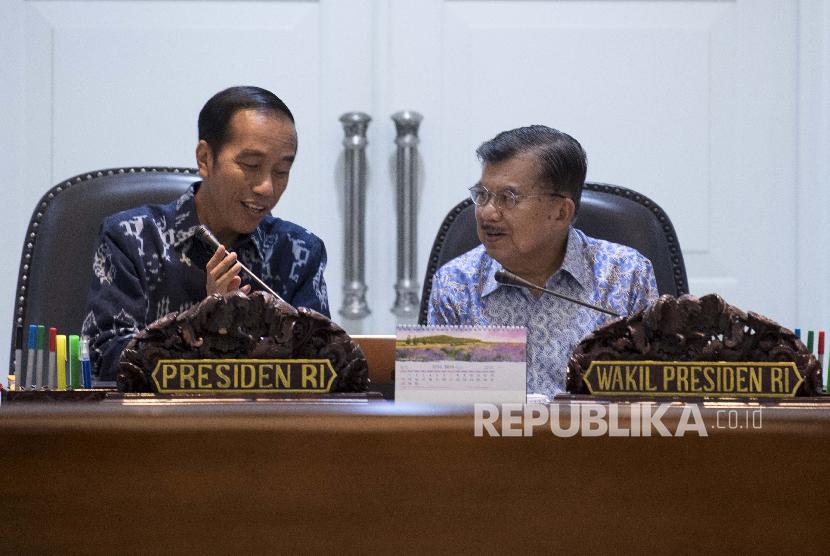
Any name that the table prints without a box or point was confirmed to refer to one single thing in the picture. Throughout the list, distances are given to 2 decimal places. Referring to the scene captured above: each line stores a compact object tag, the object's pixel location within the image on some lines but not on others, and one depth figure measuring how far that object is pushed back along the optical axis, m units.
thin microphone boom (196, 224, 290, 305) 6.86
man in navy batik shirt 7.17
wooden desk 6.40
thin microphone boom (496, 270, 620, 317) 6.82
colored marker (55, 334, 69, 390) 6.55
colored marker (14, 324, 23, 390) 6.54
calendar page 6.49
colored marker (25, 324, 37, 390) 6.54
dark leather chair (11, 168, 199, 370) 7.27
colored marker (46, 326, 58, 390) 6.54
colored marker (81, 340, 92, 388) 6.57
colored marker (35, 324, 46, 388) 6.54
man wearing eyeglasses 7.35
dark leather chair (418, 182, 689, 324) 7.43
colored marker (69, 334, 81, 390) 6.56
